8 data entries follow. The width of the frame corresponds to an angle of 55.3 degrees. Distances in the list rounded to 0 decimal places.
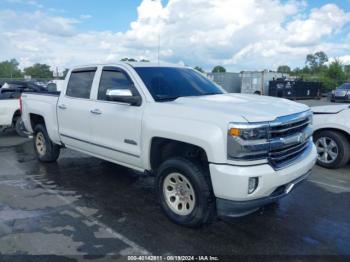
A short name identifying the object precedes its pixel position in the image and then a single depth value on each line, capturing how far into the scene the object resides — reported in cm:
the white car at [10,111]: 1044
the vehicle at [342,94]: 2191
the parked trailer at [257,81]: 3019
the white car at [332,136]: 635
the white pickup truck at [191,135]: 338
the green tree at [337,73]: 4294
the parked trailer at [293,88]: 2844
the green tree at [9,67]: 7281
